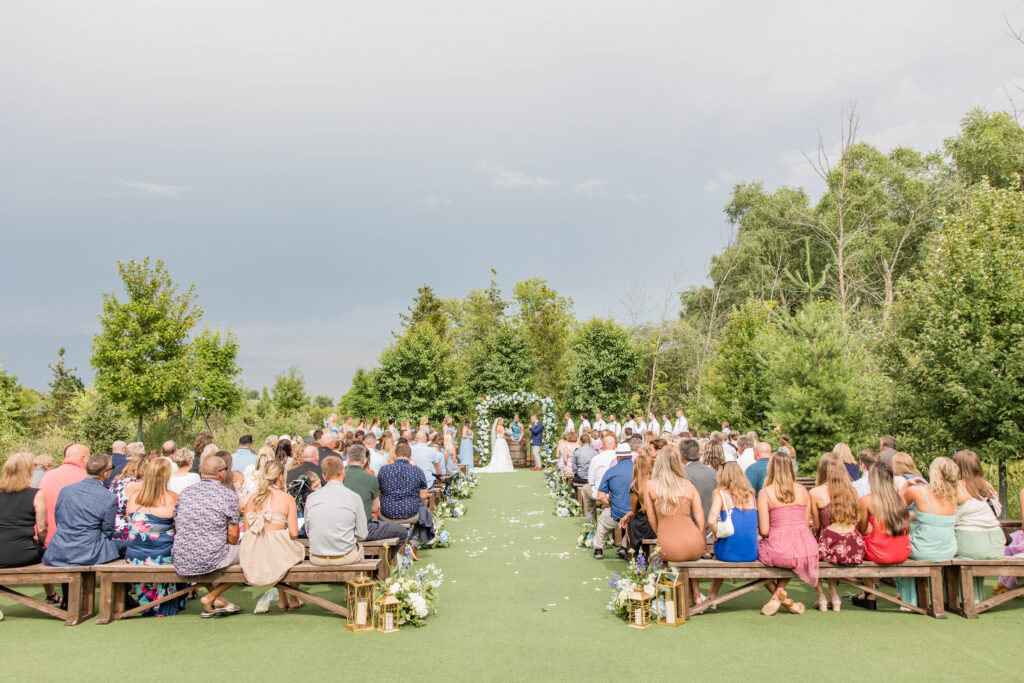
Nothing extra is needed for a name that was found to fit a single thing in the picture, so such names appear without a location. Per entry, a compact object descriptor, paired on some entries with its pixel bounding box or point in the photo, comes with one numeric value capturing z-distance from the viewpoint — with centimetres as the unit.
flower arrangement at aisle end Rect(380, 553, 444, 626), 571
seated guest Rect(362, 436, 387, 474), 1038
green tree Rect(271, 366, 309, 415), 5062
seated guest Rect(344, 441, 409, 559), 707
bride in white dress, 2316
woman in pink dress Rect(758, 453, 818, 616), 575
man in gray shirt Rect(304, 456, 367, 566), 592
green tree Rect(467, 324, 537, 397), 3359
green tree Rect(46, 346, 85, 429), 3122
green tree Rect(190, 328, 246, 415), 3822
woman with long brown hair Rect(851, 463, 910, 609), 574
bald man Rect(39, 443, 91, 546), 628
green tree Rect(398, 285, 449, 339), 4847
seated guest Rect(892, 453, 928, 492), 641
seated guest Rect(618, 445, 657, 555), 716
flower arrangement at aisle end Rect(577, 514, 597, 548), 918
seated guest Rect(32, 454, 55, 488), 831
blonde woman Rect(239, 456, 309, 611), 573
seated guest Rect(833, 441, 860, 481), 747
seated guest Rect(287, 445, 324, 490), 692
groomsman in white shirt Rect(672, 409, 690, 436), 2266
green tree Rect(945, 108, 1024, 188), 2923
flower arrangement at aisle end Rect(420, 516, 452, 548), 927
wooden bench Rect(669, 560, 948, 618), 577
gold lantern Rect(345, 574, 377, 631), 568
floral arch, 2455
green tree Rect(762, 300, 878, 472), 1176
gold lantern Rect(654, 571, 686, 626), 571
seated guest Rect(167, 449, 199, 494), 670
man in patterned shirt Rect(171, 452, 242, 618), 575
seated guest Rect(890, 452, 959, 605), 585
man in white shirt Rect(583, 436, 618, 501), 959
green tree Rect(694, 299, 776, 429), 2033
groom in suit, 2436
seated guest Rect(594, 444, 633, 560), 808
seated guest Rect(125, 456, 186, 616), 602
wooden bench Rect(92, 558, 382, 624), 580
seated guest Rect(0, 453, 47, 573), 600
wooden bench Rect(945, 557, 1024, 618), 571
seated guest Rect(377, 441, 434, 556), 824
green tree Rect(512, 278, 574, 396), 4009
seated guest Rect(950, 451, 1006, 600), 588
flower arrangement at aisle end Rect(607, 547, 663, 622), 574
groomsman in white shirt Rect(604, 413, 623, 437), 2526
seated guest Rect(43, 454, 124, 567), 595
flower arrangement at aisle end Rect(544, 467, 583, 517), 1198
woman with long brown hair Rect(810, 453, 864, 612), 583
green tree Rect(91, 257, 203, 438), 2161
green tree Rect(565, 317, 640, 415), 3184
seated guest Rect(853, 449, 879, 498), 686
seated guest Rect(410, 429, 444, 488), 1122
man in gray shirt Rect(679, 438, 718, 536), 712
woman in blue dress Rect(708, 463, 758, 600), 591
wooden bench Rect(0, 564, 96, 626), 588
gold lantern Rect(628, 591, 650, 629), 564
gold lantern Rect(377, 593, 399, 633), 563
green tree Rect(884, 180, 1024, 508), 976
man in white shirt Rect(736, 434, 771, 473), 954
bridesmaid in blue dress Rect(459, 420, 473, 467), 1902
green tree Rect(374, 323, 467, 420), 3341
